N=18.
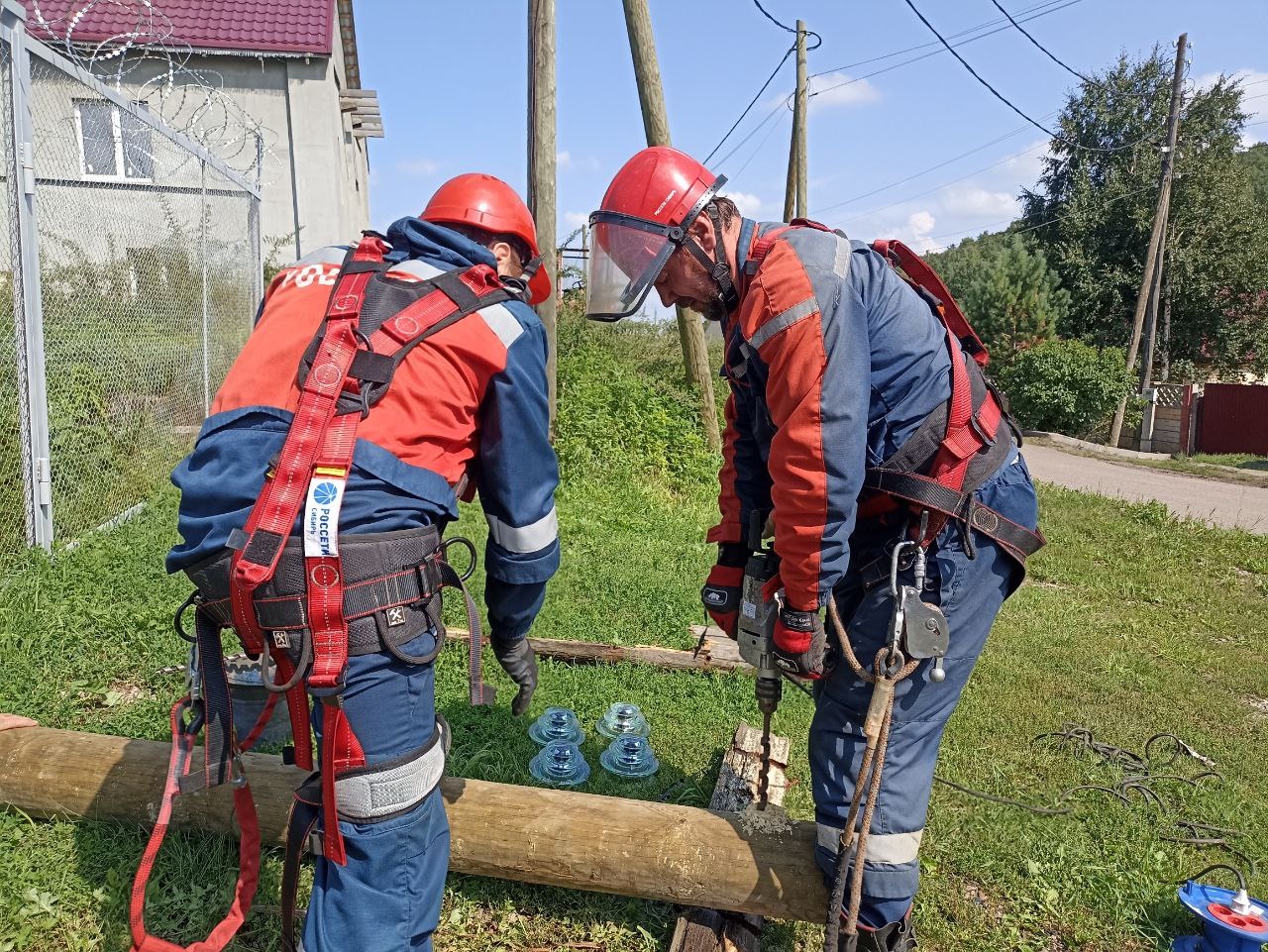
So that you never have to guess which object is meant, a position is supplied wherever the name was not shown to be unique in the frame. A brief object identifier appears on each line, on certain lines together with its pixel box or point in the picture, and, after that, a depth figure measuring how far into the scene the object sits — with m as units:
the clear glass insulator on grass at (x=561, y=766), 3.60
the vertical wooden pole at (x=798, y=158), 17.22
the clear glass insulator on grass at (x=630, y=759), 3.69
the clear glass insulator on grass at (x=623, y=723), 3.97
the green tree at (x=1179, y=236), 29.20
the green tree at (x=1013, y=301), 27.33
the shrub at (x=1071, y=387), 22.89
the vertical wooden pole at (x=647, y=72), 8.31
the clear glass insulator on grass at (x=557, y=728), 3.84
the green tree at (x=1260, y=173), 48.28
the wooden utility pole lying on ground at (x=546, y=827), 2.71
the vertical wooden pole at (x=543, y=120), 7.42
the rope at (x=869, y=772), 2.43
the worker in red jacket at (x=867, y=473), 2.40
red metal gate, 24.05
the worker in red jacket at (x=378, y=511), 2.06
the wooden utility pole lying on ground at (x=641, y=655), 4.66
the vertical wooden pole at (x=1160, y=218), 22.66
